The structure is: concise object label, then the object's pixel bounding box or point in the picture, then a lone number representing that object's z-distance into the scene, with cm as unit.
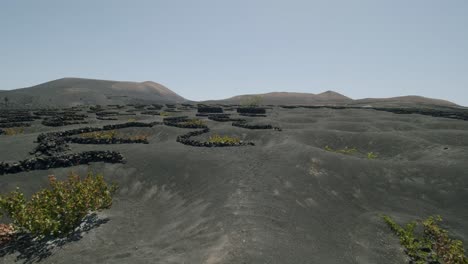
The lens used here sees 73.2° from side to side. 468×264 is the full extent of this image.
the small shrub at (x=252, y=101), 10690
